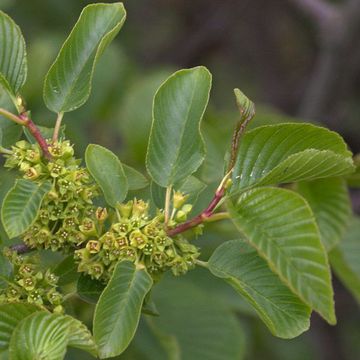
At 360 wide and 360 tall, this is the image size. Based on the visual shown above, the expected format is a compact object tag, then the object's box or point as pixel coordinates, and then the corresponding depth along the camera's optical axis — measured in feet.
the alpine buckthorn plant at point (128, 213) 2.19
